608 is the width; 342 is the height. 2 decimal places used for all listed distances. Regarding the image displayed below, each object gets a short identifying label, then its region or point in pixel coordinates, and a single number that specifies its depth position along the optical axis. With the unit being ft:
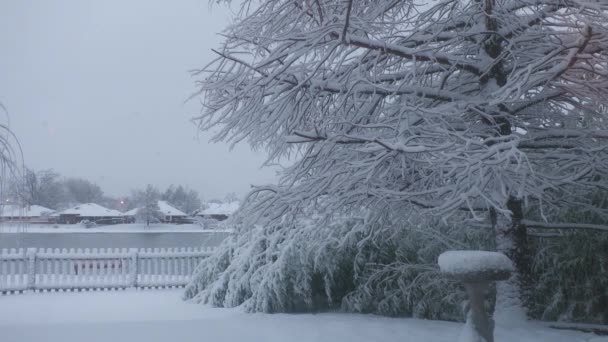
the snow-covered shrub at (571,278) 20.11
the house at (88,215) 187.54
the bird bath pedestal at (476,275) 11.50
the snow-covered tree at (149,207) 203.10
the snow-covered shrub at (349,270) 21.72
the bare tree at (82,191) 243.36
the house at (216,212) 176.55
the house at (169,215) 215.10
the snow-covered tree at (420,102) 15.17
